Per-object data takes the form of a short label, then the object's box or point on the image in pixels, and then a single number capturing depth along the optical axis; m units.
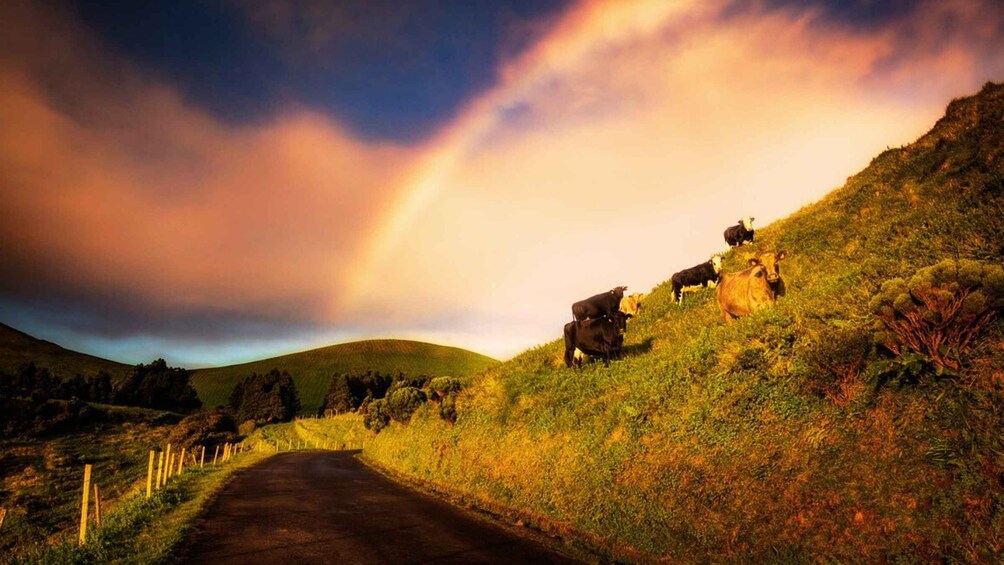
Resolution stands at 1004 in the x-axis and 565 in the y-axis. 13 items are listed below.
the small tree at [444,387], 25.81
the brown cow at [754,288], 16.92
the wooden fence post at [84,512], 10.66
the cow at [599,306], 23.17
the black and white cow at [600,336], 20.69
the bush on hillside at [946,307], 7.19
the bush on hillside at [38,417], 61.25
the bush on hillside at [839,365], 8.74
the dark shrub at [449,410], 23.61
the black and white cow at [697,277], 28.48
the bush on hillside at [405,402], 32.25
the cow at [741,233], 33.19
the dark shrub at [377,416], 39.00
